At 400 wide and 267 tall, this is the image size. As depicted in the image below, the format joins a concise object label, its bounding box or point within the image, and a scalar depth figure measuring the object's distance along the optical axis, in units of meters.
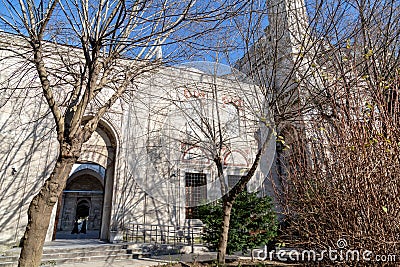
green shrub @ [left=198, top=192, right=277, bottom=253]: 5.75
